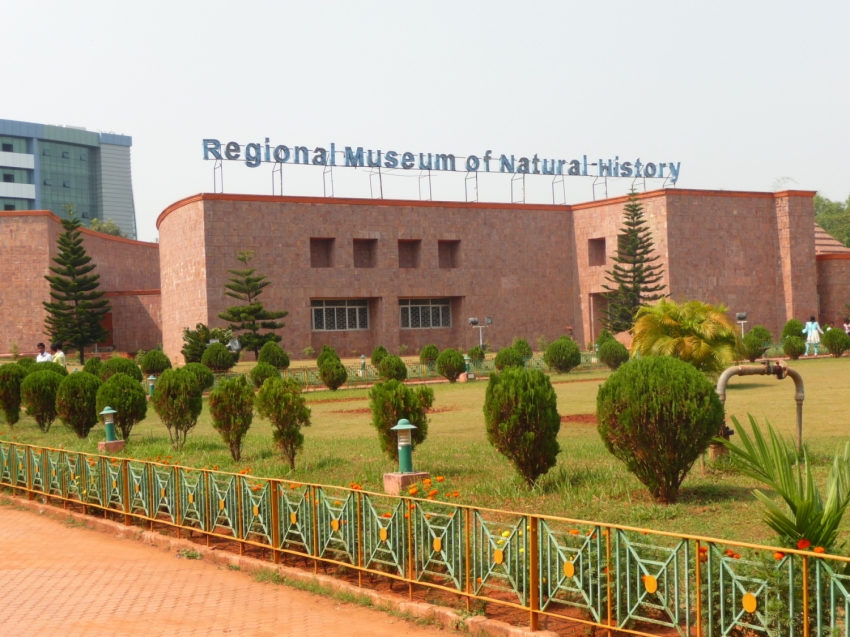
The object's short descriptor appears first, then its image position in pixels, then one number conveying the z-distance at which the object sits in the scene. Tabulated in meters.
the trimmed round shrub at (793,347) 29.38
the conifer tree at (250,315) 33.53
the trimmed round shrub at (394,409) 10.89
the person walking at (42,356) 24.09
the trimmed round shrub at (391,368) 26.20
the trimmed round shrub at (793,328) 33.19
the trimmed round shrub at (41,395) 17.05
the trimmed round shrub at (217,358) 29.33
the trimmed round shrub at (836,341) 29.47
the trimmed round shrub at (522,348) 30.58
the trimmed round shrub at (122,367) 21.33
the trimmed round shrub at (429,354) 29.94
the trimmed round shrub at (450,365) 27.78
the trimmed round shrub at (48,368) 18.96
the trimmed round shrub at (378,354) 29.44
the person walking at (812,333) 31.22
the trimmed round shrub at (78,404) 15.72
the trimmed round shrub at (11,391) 18.41
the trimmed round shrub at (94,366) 23.16
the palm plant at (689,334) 16.08
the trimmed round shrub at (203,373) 19.91
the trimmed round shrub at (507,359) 28.11
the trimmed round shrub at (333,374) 26.22
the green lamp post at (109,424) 13.16
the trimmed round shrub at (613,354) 28.97
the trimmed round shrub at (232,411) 12.30
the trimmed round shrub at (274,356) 29.34
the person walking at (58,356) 22.89
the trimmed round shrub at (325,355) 28.06
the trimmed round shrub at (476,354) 29.72
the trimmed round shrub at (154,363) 28.92
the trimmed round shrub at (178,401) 14.05
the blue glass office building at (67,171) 80.50
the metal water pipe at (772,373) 9.59
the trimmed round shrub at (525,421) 9.13
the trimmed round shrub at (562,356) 28.94
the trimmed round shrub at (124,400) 14.64
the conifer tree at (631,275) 38.06
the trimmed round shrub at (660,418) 7.86
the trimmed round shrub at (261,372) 24.62
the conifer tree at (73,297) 38.81
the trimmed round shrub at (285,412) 11.41
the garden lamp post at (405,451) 8.99
